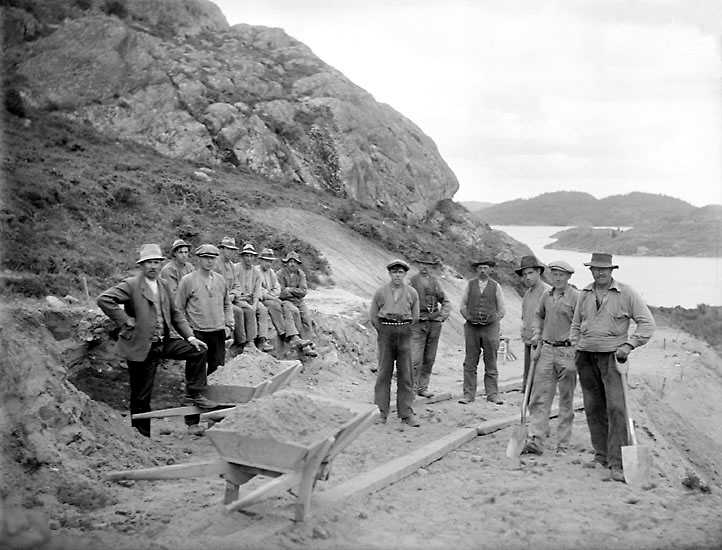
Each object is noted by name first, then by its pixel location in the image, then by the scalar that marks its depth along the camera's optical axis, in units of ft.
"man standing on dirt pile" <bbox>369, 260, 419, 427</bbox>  28.12
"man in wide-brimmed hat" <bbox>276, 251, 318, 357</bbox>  39.22
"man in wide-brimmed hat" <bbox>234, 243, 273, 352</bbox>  35.37
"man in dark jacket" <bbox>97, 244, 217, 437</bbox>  23.36
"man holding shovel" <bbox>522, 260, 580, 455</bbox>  25.59
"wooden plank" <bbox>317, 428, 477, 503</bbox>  19.16
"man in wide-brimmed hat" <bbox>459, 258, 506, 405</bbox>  32.86
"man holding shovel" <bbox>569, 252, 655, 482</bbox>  22.21
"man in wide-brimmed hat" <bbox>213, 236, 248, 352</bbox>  34.76
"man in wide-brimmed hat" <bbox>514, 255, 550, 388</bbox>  29.27
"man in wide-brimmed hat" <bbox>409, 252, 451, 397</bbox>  33.47
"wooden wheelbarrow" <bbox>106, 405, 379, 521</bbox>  15.98
